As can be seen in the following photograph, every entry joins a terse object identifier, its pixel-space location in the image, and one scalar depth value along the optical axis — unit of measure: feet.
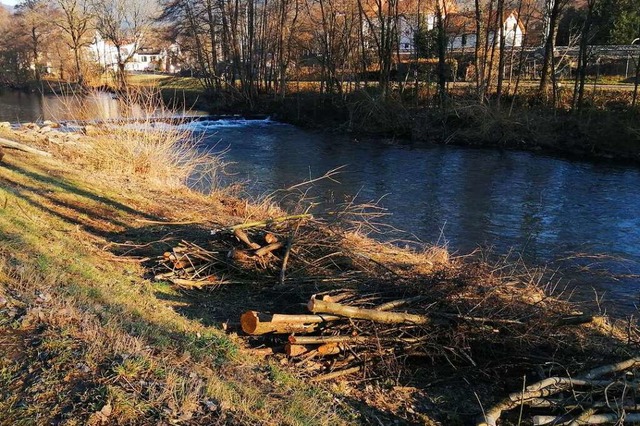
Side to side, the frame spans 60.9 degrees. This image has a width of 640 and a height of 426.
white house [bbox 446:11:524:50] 111.33
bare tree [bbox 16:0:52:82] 177.99
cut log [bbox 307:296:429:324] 18.61
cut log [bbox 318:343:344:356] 19.06
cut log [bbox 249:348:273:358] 18.51
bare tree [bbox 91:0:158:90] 162.71
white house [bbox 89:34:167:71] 172.22
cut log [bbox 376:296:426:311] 20.15
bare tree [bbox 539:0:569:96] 92.12
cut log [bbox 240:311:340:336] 18.61
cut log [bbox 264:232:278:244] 25.76
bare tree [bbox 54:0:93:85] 157.17
